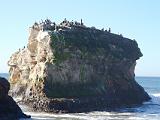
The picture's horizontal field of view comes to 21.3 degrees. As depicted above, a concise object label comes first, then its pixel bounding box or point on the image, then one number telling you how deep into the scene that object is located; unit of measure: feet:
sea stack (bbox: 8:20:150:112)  186.82
